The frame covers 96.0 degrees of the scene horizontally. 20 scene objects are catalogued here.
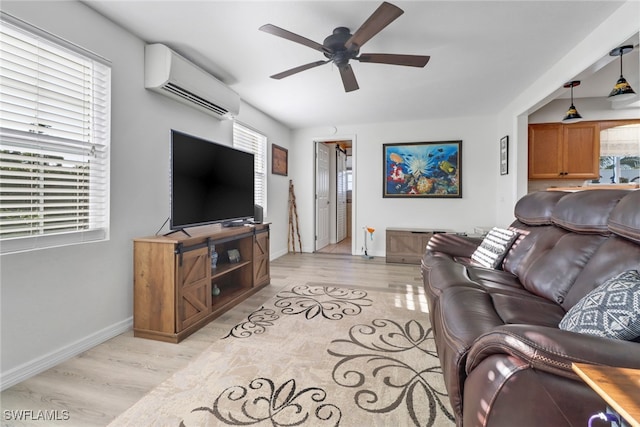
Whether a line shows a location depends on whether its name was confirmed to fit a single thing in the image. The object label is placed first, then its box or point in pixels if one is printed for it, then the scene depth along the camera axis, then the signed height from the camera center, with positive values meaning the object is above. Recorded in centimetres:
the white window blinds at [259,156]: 415 +86
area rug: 137 -97
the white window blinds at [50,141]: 163 +44
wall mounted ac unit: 241 +117
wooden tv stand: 208 -57
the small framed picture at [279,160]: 485 +89
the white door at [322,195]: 567 +33
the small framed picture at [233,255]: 304 -48
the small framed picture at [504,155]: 418 +85
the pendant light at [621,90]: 274 +119
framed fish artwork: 490 +74
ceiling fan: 189 +123
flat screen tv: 223 +26
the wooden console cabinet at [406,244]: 464 -53
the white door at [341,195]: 684 +39
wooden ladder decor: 548 -20
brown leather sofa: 71 -41
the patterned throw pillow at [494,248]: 225 -29
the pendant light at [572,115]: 348 +118
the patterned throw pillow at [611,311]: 86 -32
